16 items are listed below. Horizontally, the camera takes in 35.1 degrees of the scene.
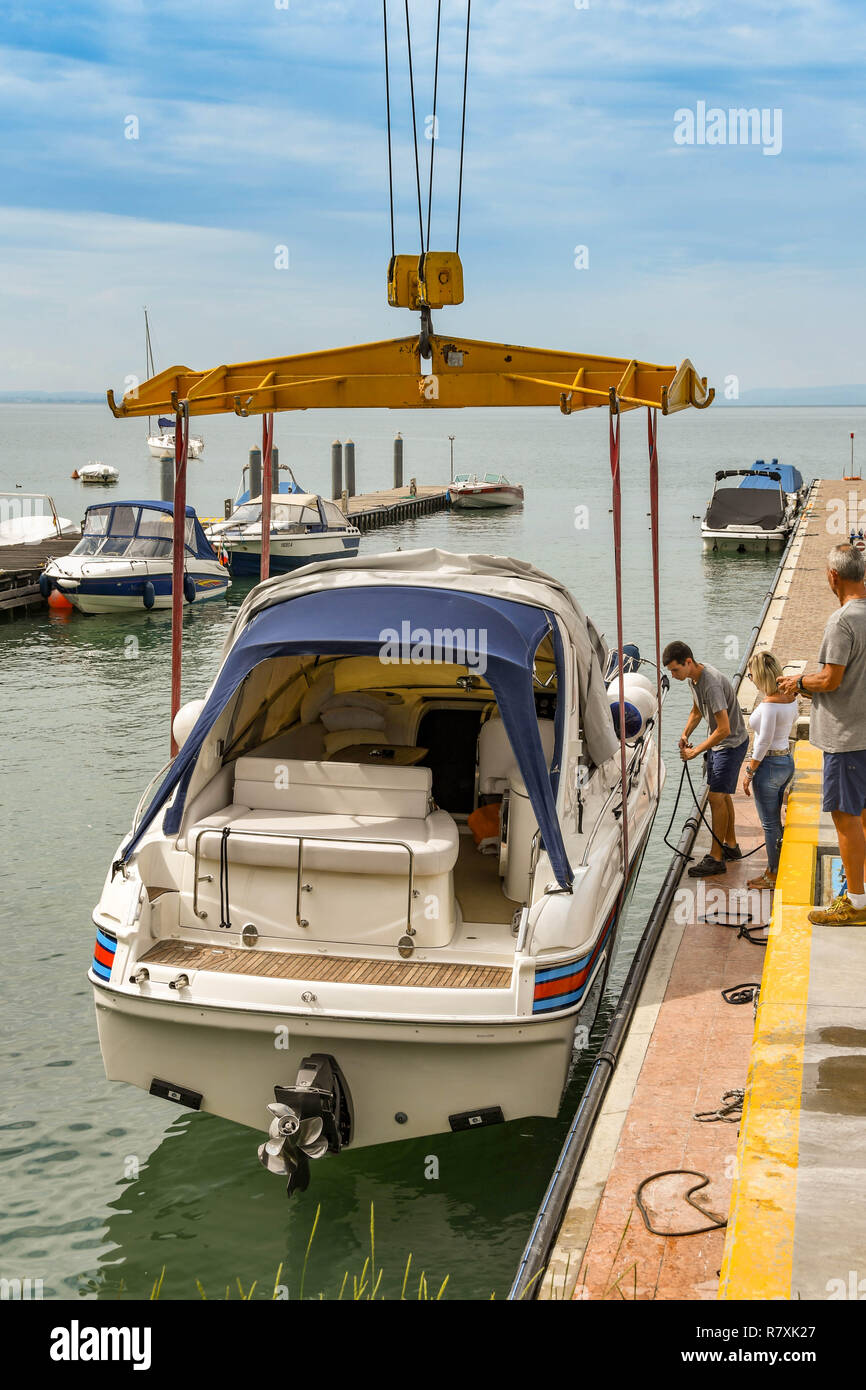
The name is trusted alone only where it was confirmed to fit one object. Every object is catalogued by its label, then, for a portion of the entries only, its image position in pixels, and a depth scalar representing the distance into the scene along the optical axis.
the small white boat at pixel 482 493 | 59.47
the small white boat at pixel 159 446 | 82.35
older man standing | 7.12
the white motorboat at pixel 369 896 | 6.60
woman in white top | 8.84
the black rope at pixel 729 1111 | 6.27
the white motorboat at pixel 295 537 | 35.06
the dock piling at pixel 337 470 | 57.06
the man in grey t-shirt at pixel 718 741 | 9.70
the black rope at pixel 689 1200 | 5.37
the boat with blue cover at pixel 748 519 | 43.16
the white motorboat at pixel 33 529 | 40.39
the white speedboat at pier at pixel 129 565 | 30.08
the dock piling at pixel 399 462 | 63.33
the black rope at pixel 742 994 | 7.63
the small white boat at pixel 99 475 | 98.88
